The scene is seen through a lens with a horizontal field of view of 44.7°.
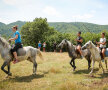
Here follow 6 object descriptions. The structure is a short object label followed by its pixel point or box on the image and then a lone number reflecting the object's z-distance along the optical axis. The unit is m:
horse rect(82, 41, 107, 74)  8.88
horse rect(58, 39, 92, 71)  9.93
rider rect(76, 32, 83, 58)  10.04
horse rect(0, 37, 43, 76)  7.96
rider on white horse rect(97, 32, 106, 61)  8.96
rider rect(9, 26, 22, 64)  8.00
